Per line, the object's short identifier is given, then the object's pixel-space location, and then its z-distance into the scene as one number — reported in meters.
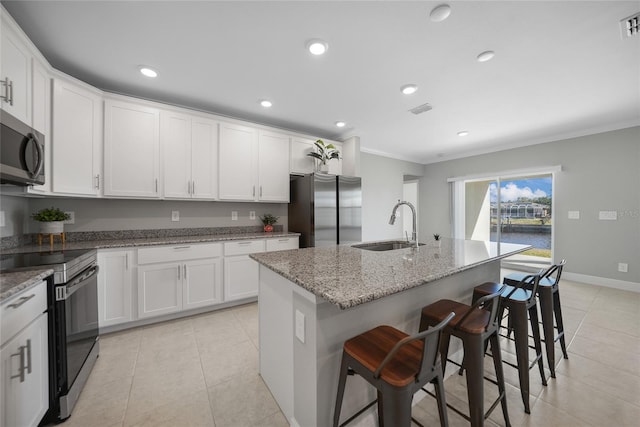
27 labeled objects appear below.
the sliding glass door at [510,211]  4.62
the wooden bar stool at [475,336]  1.24
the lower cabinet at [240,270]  3.01
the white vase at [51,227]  2.27
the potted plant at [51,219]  2.26
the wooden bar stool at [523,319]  1.50
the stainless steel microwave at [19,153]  1.45
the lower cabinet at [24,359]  1.07
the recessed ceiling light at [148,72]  2.30
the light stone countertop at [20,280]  1.07
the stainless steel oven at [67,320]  1.41
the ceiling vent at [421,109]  3.11
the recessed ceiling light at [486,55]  2.06
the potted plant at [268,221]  3.70
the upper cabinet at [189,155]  2.87
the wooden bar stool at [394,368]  0.92
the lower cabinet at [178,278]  2.54
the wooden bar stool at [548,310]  1.82
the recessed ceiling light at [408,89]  2.63
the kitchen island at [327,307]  1.13
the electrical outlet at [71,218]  2.61
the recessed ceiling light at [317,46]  1.94
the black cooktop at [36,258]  1.43
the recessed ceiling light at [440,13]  1.60
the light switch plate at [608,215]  3.80
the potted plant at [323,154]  3.82
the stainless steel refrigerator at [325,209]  3.45
